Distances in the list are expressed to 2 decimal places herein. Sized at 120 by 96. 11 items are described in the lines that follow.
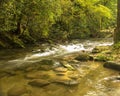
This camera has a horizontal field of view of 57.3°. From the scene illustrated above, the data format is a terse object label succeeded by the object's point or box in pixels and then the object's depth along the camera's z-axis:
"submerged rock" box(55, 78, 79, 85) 2.95
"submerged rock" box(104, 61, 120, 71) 3.60
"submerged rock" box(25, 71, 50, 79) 3.24
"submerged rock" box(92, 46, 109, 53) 5.19
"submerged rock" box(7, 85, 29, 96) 2.59
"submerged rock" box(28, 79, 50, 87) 2.90
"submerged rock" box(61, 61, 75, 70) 3.75
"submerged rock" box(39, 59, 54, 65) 4.26
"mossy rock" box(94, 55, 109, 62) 4.29
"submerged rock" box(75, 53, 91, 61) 4.42
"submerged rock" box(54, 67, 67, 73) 3.63
